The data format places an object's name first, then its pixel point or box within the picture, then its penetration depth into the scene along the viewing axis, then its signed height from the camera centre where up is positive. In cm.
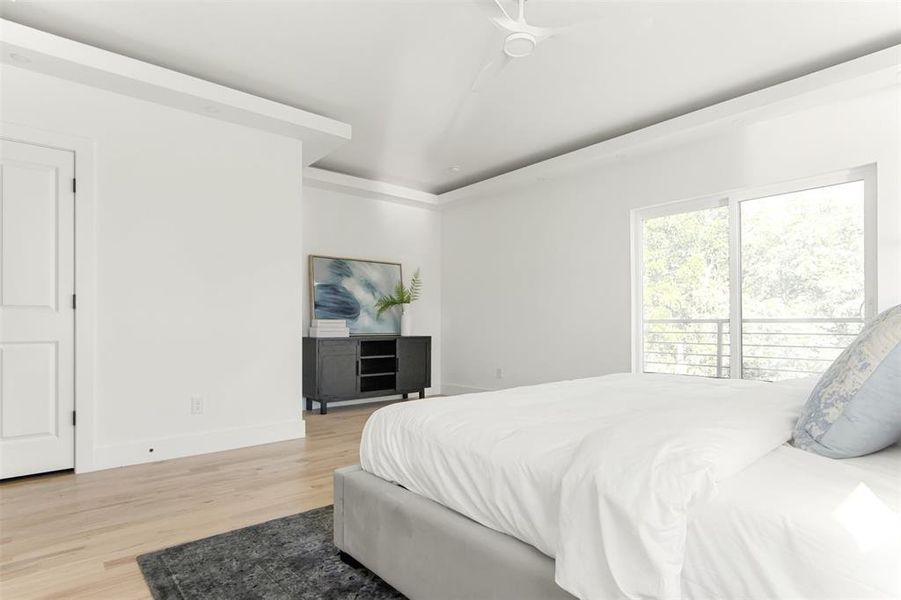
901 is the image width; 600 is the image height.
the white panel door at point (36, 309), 310 -5
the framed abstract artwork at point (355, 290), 561 +12
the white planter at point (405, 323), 597 -25
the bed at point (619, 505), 93 -44
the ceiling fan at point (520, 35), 246 +130
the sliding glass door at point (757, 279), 353 +18
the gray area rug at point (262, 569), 181 -102
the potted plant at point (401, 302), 597 -1
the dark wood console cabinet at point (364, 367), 512 -70
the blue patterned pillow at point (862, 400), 112 -22
